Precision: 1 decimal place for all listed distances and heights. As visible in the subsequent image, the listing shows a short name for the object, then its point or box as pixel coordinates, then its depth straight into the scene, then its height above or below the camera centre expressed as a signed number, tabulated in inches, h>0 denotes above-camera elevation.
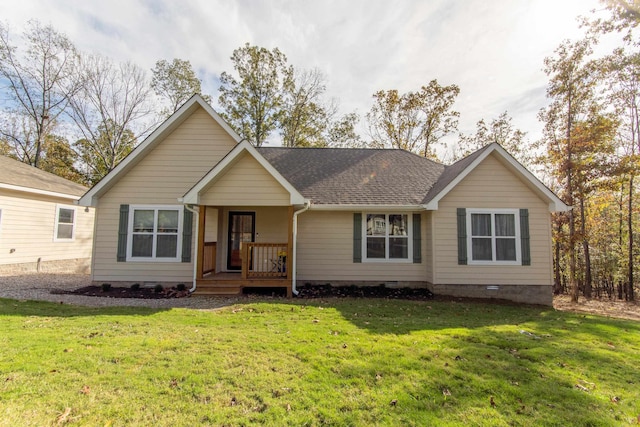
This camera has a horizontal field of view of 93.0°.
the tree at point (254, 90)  978.1 +482.8
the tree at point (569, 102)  501.0 +242.1
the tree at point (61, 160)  1008.9 +261.0
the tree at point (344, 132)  1056.2 +373.7
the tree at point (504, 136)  802.8 +291.5
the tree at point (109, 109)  864.9 +380.5
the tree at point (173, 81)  963.3 +502.5
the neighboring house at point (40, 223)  461.1 +21.4
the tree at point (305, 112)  1007.6 +428.0
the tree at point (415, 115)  900.6 +382.9
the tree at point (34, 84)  797.9 +424.3
